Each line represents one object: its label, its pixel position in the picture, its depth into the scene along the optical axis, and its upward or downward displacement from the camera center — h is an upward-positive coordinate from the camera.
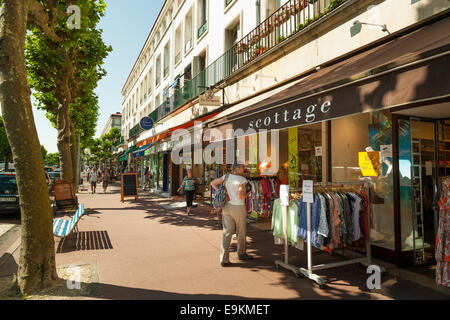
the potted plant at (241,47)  10.68 +4.57
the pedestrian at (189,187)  10.60 -0.70
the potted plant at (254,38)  9.97 +4.55
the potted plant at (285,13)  8.40 +4.58
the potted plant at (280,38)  8.55 +3.84
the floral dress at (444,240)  3.45 -0.90
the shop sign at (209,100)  11.60 +2.78
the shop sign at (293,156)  8.06 +0.33
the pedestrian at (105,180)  20.58 -0.73
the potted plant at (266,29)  9.33 +4.56
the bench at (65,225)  5.79 -1.21
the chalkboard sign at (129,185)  14.59 -0.80
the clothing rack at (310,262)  4.18 -1.50
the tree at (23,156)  3.83 +0.20
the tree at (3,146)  46.56 +4.10
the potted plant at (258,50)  9.52 +3.95
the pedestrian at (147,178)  22.56 -0.68
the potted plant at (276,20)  8.80 +4.56
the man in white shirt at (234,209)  5.02 -0.73
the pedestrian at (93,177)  18.80 -0.46
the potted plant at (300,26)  7.65 +3.75
